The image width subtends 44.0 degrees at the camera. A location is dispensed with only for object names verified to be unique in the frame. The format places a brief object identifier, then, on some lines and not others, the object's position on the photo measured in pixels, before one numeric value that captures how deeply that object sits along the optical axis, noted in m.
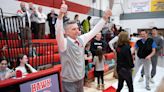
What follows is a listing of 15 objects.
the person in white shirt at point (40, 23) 6.52
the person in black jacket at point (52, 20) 7.53
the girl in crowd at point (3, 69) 3.72
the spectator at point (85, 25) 9.48
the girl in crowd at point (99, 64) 5.46
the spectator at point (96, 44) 5.78
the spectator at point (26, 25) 5.53
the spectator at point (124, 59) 3.75
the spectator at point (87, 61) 5.75
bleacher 4.62
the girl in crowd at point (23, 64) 3.65
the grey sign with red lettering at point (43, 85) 1.41
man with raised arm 2.21
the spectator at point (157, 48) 5.78
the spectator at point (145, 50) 4.86
